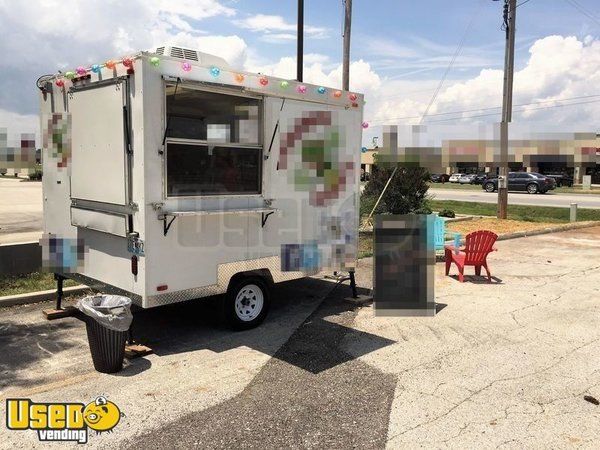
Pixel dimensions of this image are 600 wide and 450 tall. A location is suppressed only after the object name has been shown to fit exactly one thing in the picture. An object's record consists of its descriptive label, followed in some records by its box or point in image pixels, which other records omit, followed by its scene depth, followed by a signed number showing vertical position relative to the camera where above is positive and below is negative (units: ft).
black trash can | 15.35 -4.50
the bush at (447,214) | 55.92 -3.67
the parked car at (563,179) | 151.02 +0.24
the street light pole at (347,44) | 44.45 +11.54
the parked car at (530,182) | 114.73 -0.50
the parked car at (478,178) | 170.36 +0.59
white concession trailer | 16.28 +0.07
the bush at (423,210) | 44.37 -2.60
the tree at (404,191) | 43.80 -0.95
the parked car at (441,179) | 173.75 +0.27
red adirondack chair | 28.37 -3.86
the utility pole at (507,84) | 55.31 +10.14
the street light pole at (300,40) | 35.70 +9.52
